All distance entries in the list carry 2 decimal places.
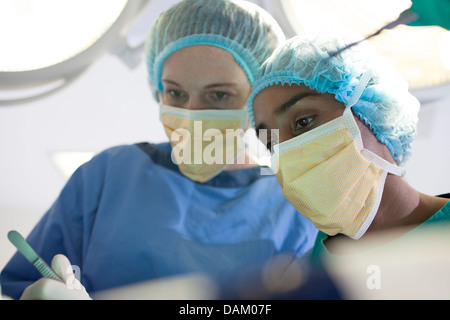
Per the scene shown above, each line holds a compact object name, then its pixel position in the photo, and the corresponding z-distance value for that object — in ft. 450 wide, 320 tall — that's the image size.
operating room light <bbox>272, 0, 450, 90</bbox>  3.61
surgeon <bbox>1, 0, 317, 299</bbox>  4.50
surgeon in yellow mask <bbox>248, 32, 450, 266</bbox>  3.51
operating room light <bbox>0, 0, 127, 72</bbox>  4.03
